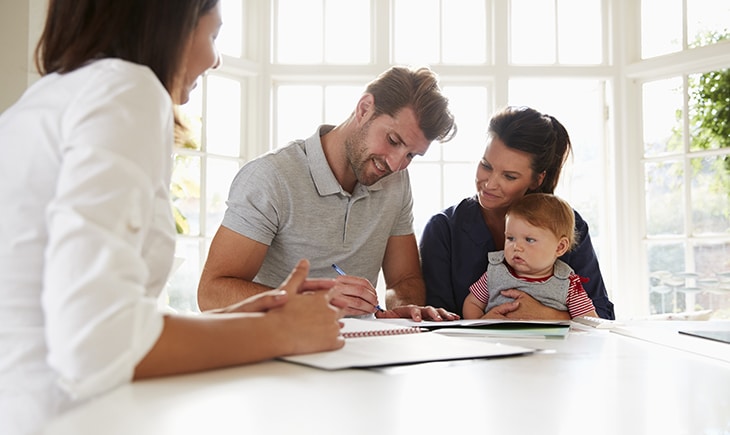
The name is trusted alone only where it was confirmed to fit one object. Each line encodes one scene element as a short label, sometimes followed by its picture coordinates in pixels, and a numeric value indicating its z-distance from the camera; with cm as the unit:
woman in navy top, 233
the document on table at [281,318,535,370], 93
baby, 216
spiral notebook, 123
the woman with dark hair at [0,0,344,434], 72
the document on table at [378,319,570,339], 137
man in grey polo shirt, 209
